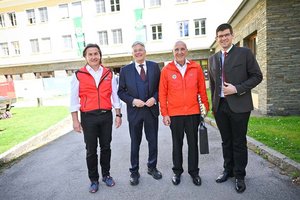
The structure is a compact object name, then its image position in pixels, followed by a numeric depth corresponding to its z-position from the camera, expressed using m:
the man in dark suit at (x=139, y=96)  3.83
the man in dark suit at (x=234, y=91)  3.34
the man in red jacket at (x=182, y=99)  3.61
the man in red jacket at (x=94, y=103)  3.65
